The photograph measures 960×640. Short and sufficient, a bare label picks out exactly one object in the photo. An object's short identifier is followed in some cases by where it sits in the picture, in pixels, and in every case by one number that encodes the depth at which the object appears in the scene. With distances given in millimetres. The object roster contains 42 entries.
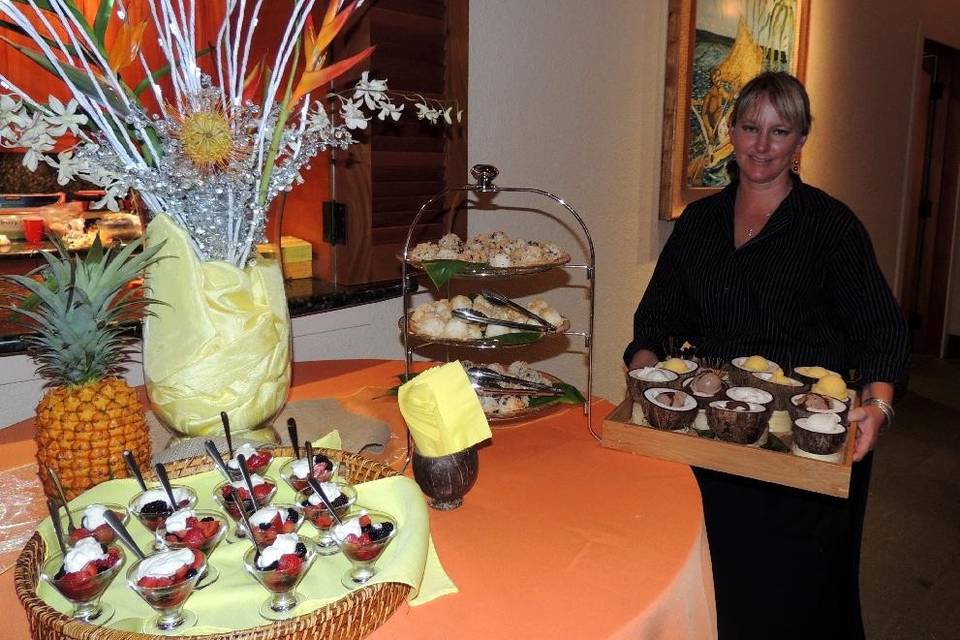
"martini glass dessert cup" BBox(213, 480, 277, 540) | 1055
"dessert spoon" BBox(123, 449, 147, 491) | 1092
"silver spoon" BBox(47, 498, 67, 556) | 937
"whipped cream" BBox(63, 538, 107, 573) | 870
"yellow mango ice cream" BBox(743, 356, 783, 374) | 1699
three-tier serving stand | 1510
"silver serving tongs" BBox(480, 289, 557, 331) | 1687
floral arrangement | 1188
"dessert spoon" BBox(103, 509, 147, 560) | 917
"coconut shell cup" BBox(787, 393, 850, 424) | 1443
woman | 1875
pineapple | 1166
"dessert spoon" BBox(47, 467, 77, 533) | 990
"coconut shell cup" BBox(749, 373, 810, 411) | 1575
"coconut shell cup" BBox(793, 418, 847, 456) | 1385
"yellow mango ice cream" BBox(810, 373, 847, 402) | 1594
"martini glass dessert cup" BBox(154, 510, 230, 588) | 956
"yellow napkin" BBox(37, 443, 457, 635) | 884
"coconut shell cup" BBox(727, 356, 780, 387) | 1655
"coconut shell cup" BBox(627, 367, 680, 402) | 1541
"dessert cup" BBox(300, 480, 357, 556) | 1000
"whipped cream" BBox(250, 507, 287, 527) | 991
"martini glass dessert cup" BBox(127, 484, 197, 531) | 1041
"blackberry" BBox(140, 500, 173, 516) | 1050
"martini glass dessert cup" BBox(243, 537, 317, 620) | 871
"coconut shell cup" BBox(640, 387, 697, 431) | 1451
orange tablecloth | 942
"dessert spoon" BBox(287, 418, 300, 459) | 1200
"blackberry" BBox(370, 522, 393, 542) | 952
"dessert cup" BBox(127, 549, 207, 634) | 846
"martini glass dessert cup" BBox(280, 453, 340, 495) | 1132
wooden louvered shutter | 2436
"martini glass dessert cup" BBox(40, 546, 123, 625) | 857
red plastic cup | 3182
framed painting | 3678
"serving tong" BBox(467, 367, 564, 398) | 1576
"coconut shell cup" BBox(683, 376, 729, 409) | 1514
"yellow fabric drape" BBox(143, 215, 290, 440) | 1259
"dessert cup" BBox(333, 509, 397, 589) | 938
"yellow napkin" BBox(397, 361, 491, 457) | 1140
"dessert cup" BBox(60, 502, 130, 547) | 965
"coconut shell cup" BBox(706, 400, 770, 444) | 1420
